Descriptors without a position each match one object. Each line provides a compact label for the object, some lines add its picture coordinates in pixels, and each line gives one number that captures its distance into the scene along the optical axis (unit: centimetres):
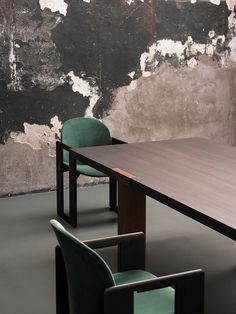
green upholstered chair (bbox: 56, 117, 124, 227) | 453
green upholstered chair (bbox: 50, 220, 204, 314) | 179
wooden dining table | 247
